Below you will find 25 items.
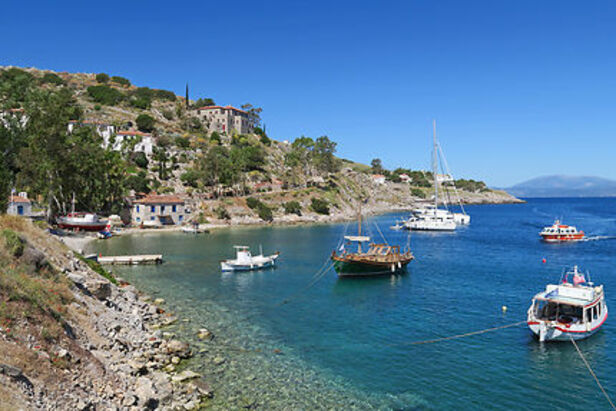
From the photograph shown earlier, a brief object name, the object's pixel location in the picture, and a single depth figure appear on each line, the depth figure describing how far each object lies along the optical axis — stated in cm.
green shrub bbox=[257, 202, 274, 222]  10618
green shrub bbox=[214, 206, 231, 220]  10106
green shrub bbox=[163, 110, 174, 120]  16025
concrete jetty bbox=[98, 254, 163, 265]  5038
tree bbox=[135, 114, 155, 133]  13838
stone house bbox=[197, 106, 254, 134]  16912
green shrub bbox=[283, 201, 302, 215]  11450
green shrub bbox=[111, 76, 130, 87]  18475
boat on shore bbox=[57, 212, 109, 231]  7156
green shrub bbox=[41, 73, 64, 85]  15859
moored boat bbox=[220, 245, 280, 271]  4809
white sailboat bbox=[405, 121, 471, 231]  10038
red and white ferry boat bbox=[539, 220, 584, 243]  7844
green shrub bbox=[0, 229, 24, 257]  2241
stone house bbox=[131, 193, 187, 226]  9100
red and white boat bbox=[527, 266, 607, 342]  2541
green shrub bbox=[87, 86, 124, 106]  15388
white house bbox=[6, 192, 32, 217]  6500
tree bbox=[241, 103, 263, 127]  18162
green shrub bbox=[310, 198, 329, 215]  12125
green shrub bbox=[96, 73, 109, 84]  18125
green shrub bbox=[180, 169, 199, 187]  11544
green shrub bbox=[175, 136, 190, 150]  13575
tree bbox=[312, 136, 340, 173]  14775
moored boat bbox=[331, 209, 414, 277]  4456
